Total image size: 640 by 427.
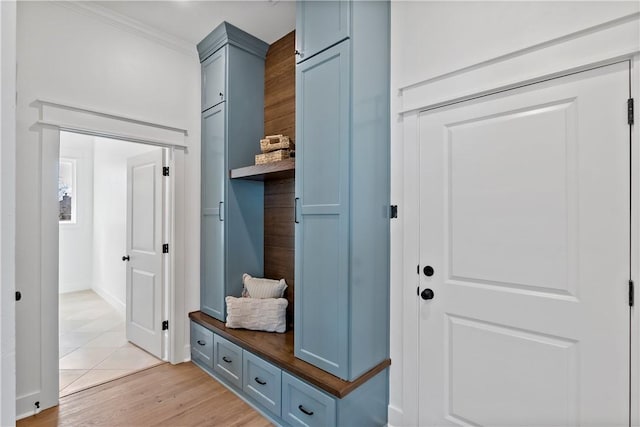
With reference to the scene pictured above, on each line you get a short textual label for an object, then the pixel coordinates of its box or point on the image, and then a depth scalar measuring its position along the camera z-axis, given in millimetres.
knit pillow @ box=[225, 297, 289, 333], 2467
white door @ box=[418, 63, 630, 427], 1348
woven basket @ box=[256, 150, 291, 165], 2410
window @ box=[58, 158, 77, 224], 5324
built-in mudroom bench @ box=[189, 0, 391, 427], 1780
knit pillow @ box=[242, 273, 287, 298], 2580
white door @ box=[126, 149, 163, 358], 2957
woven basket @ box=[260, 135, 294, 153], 2430
